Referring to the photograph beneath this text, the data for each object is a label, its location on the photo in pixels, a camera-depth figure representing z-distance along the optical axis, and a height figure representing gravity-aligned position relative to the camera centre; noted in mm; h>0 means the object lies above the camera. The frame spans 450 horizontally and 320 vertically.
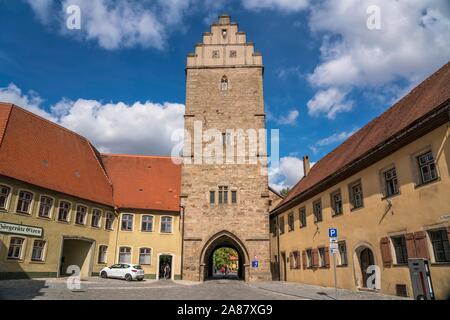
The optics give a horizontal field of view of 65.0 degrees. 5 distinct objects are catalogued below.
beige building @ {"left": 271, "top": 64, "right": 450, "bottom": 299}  11203 +2834
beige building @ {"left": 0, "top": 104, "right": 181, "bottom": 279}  19703 +4367
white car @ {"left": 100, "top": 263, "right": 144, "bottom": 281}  23672 +21
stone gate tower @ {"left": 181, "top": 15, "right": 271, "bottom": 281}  27141 +8559
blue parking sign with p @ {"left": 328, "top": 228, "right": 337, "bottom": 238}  12602 +1348
